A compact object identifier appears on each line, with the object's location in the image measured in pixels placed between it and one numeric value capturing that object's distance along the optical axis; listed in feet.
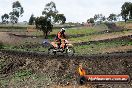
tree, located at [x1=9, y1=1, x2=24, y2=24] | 480.64
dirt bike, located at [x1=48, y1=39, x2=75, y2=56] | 108.88
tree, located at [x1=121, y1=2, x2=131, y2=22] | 323.80
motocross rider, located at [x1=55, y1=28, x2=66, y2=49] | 103.86
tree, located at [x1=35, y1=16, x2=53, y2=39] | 251.39
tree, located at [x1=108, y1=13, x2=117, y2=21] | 616.39
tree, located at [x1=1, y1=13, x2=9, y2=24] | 512.63
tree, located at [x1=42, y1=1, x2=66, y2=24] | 435.78
